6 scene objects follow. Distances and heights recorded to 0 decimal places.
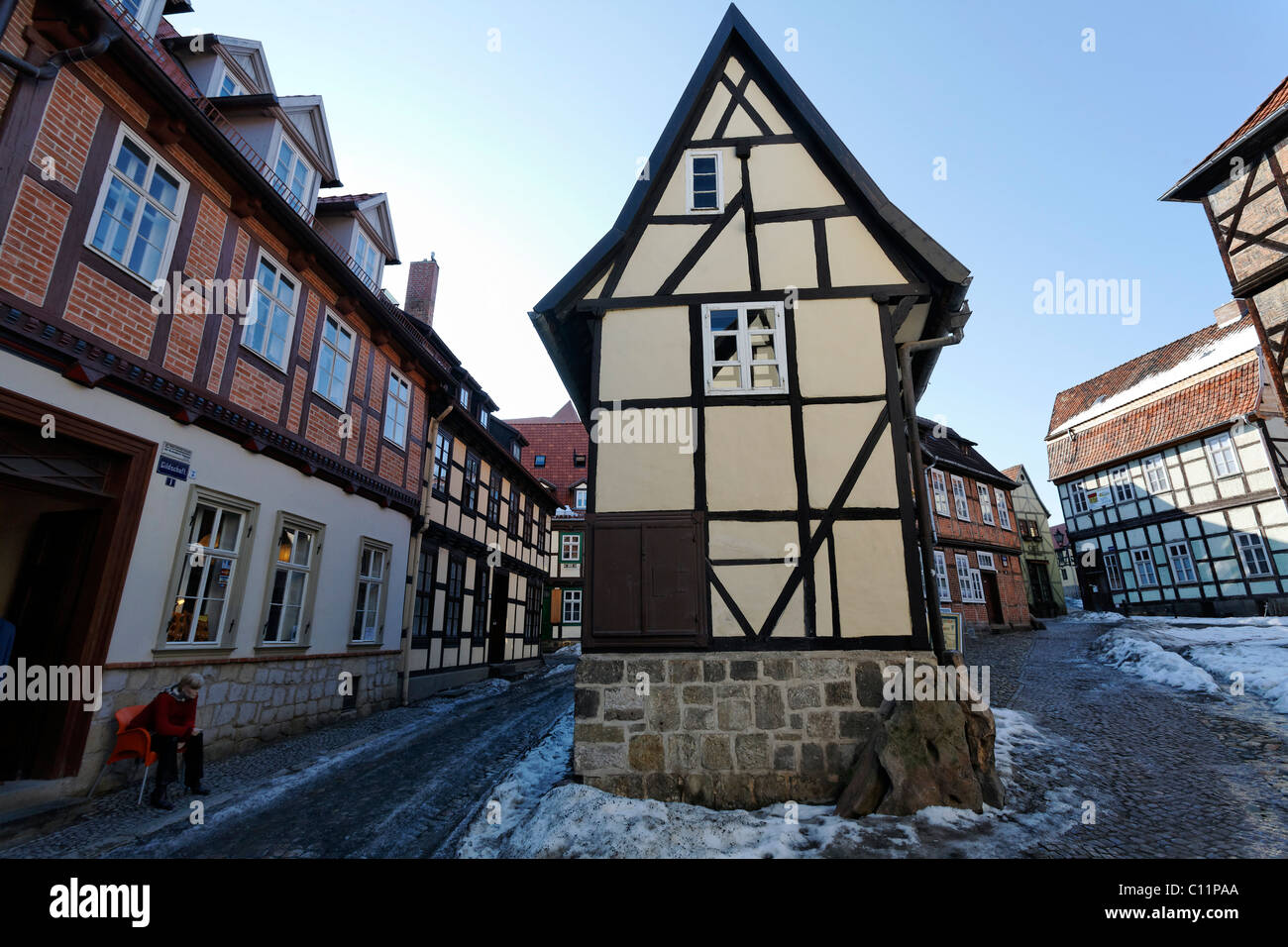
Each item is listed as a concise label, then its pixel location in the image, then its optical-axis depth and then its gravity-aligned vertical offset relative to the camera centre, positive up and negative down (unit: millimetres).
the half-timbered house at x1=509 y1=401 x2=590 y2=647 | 28828 +6876
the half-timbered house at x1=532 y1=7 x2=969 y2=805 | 5805 +2133
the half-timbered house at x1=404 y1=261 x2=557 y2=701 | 13648 +2393
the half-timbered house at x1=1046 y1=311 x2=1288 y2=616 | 20266 +5643
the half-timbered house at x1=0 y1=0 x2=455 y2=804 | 5789 +2895
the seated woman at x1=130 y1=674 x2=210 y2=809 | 5898 -884
